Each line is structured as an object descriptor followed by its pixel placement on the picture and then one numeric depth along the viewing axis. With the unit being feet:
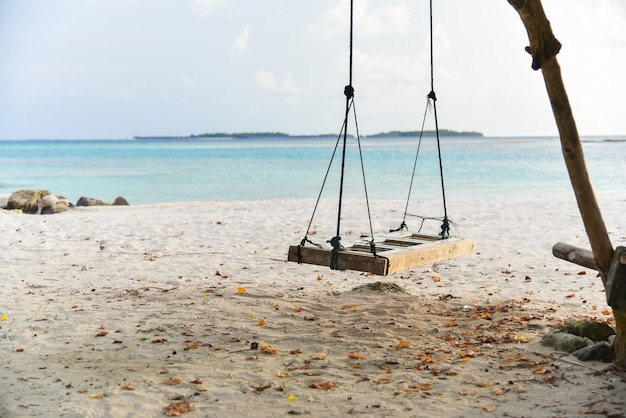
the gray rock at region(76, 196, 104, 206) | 57.36
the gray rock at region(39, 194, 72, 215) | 48.07
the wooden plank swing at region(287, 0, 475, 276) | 14.69
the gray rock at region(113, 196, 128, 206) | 59.89
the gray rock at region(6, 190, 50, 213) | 49.26
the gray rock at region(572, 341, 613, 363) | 13.65
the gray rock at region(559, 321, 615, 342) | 15.01
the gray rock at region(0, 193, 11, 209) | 51.48
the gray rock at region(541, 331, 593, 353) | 14.44
